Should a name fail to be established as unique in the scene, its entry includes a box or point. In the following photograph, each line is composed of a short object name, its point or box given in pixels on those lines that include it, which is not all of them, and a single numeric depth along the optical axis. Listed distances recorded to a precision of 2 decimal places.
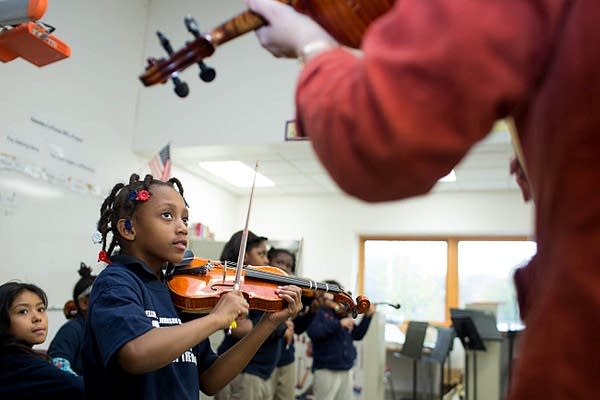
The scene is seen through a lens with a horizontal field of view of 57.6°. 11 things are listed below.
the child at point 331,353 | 4.49
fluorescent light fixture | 6.36
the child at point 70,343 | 2.72
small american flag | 4.04
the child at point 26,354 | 1.87
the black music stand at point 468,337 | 4.65
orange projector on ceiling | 2.00
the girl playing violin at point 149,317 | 1.20
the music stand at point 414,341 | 5.89
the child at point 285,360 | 3.87
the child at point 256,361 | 3.39
